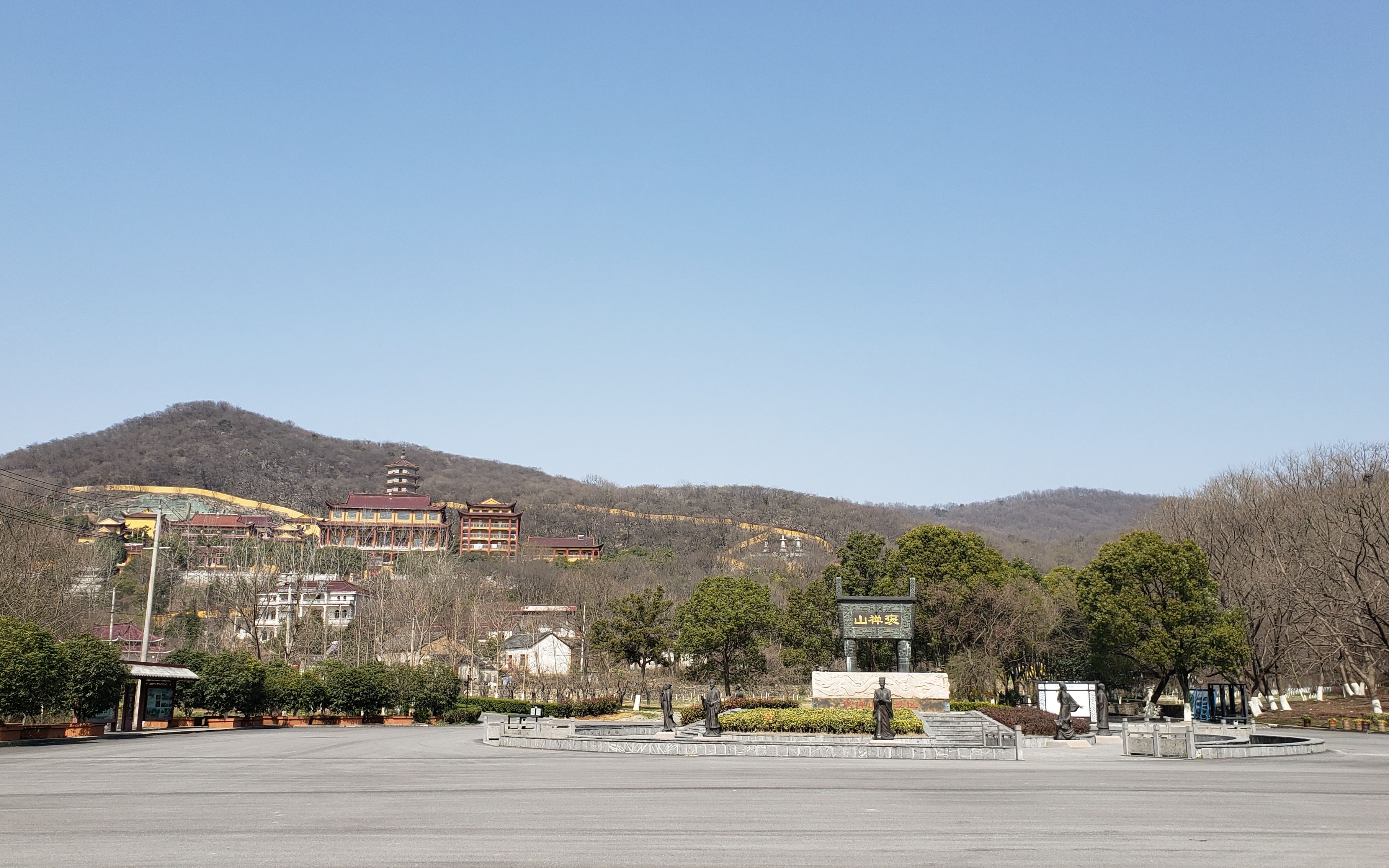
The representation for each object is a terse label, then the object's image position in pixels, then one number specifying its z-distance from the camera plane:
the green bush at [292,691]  33.78
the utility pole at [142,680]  28.50
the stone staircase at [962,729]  24.52
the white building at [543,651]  63.31
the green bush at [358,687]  35.75
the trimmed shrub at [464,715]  39.19
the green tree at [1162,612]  37.41
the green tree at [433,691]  37.38
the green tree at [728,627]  45.56
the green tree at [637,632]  47.25
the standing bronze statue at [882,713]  22.72
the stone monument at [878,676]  32.66
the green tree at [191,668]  31.33
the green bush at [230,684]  31.67
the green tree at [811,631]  46.56
